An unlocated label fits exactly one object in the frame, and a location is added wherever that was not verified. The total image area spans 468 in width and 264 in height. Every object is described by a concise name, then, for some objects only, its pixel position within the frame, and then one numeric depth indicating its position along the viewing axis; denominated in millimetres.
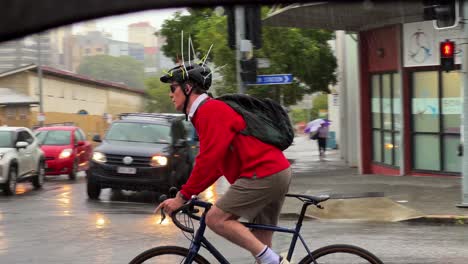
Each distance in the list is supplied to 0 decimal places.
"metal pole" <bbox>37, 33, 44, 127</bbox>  40388
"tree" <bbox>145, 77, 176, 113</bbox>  66950
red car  20062
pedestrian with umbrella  29970
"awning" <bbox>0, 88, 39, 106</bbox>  45384
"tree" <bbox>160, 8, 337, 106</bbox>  23484
